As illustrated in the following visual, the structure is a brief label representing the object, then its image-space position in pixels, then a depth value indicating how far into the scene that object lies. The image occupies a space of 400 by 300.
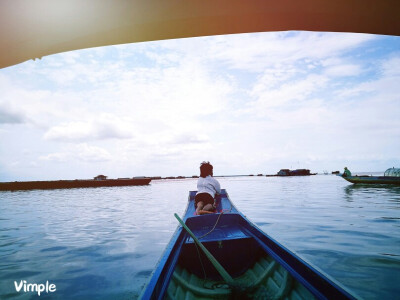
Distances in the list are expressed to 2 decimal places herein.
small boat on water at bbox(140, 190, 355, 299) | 2.18
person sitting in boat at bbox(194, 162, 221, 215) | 5.73
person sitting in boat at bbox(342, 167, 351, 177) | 27.98
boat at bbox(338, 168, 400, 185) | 23.97
